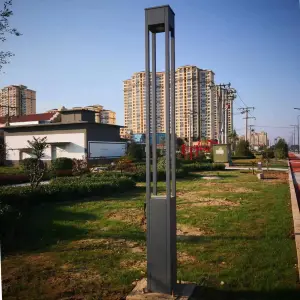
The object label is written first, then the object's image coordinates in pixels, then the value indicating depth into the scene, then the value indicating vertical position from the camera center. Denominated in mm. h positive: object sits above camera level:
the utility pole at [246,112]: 35719 +3932
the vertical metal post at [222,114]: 25283 +2769
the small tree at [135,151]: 22902 -308
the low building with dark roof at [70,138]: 20016 +665
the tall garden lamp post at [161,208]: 2477 -487
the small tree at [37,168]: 7566 -484
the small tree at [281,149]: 30511 -433
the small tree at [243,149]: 31516 -372
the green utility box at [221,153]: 21078 -497
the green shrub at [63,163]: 15493 -770
